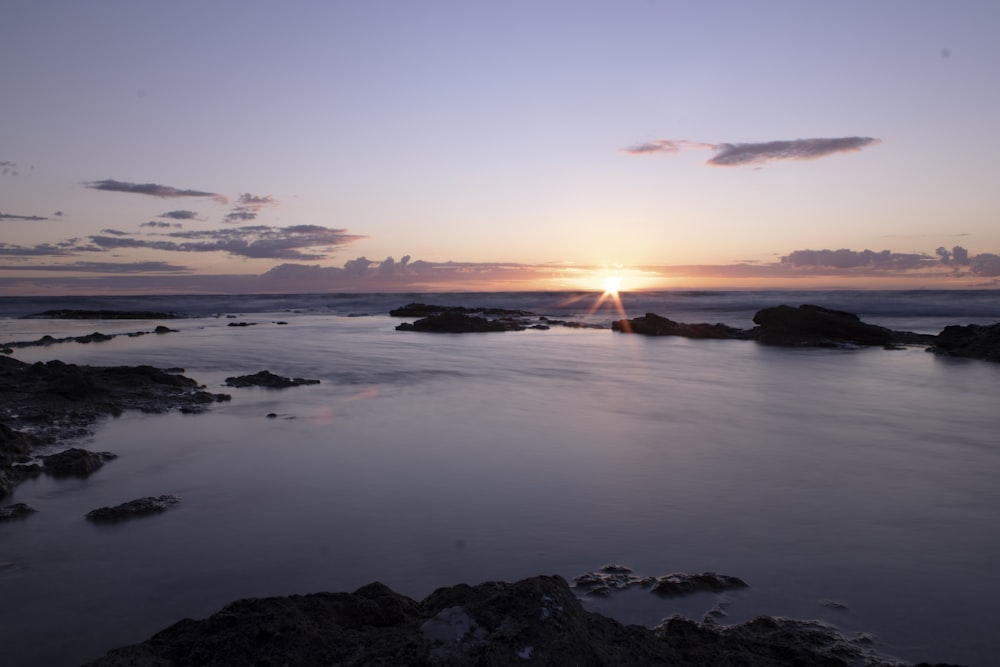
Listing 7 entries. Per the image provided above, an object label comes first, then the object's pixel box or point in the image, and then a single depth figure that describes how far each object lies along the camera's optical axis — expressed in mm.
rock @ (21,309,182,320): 41219
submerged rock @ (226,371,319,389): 12438
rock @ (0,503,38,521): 5145
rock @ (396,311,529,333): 29875
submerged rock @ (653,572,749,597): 3988
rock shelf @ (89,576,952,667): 2496
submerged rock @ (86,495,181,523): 5176
